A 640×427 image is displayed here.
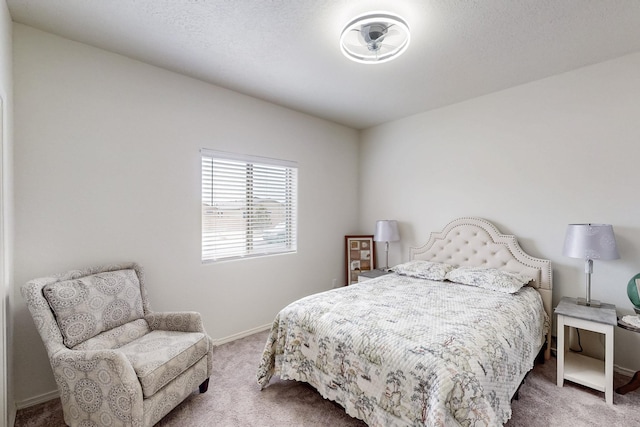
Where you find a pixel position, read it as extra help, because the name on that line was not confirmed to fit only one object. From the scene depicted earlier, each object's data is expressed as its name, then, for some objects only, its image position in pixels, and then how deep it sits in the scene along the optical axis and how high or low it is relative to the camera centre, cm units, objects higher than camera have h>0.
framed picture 425 -61
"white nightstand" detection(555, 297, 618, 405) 208 -102
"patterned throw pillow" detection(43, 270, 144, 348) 183 -64
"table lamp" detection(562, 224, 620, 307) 229 -22
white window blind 301 +8
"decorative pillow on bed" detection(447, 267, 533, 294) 260 -61
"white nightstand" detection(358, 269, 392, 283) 360 -77
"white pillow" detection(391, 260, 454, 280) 310 -62
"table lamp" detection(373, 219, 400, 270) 380 -23
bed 146 -78
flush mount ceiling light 182 +123
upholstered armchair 160 -90
